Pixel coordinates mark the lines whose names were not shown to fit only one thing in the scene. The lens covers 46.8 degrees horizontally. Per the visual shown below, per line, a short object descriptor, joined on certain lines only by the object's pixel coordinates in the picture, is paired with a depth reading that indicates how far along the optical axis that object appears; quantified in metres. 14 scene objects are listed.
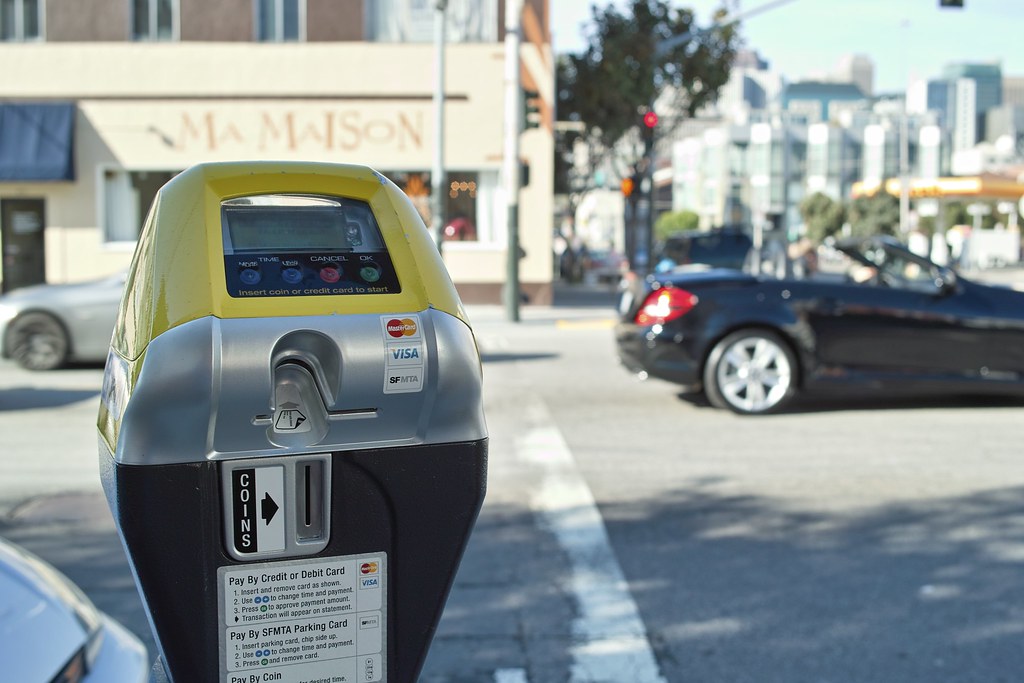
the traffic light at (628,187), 23.64
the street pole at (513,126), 18.23
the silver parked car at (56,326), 12.32
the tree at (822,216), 86.69
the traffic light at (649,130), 22.72
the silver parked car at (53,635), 2.28
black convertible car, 9.59
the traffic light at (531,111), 18.47
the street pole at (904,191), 50.28
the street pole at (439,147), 18.36
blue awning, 21.11
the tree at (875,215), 79.19
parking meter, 1.70
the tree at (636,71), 28.72
